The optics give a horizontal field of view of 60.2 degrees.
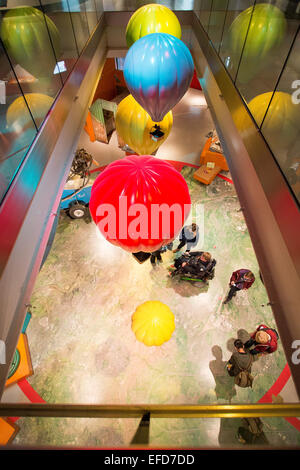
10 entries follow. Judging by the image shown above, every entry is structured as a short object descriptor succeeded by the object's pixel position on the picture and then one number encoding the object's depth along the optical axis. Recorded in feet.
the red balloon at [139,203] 8.43
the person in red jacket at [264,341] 12.94
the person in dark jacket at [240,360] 13.32
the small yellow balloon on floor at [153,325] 14.67
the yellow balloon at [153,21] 13.82
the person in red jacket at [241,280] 15.84
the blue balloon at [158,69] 11.15
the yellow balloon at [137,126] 15.16
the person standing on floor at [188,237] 19.75
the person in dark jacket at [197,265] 17.38
